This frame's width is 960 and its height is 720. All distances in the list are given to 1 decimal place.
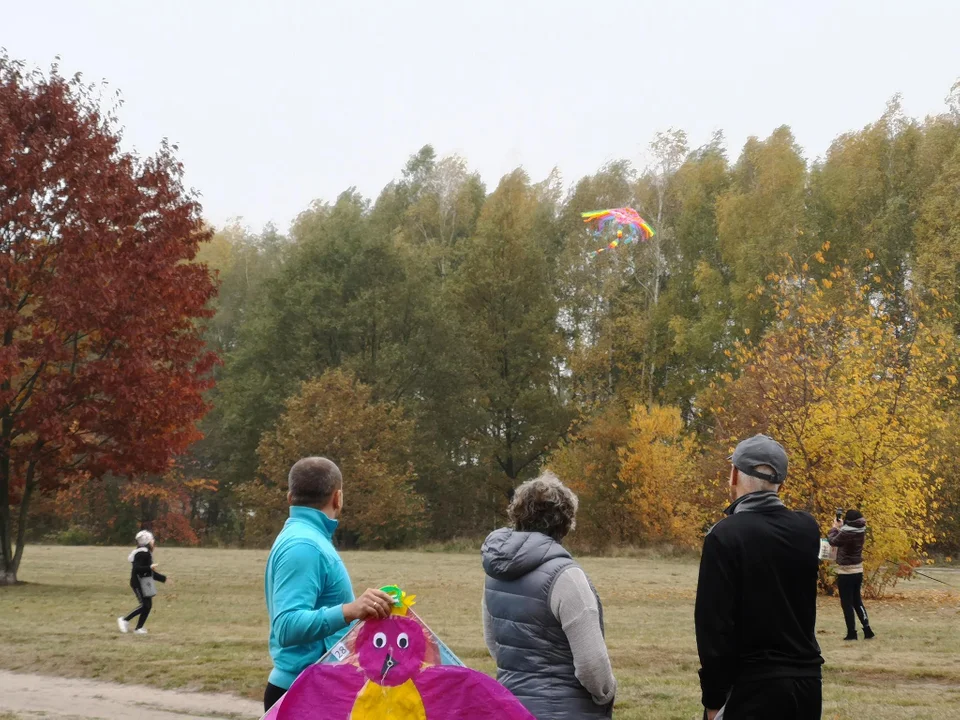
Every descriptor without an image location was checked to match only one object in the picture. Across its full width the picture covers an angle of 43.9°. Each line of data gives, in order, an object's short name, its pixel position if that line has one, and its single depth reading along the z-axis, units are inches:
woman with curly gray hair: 192.2
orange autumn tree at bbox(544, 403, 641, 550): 2126.0
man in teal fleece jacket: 192.4
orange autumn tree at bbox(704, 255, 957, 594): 964.0
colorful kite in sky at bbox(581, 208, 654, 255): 2070.6
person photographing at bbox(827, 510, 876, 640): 684.6
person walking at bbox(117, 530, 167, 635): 714.2
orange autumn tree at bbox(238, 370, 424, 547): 2132.1
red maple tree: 1042.1
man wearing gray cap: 197.8
